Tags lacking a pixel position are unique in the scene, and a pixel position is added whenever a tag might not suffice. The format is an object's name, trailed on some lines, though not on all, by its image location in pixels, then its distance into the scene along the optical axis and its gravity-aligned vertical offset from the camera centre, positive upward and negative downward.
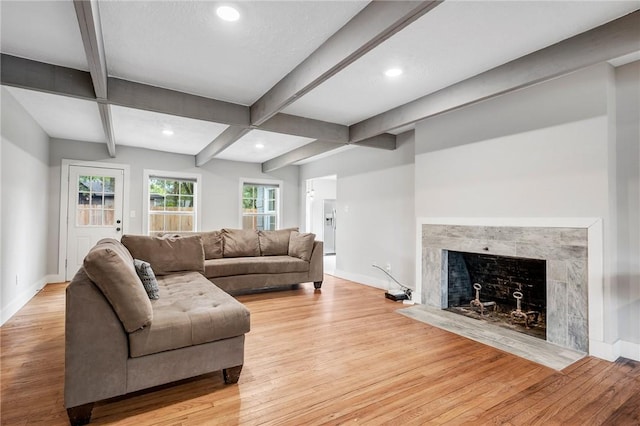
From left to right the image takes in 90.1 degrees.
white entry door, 5.56 +0.13
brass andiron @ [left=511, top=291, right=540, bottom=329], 3.44 -1.04
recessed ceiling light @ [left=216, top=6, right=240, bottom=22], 2.05 +1.34
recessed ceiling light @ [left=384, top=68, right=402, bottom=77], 2.89 +1.35
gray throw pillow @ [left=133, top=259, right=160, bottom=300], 2.51 -0.50
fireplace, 2.68 -0.35
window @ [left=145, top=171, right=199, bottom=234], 6.43 +0.30
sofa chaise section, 1.74 -0.73
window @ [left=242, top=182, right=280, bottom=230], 7.53 +0.28
